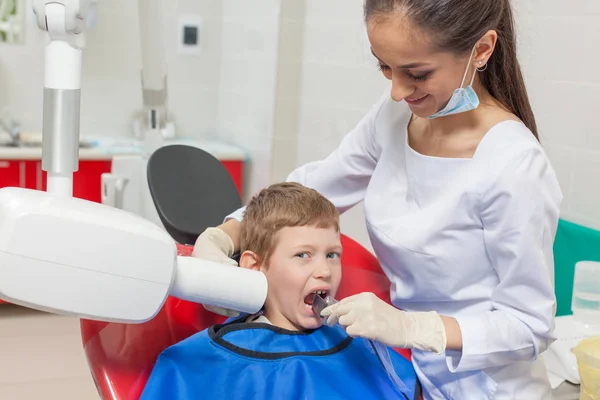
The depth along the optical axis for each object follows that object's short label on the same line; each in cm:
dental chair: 144
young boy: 140
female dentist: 137
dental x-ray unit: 114
